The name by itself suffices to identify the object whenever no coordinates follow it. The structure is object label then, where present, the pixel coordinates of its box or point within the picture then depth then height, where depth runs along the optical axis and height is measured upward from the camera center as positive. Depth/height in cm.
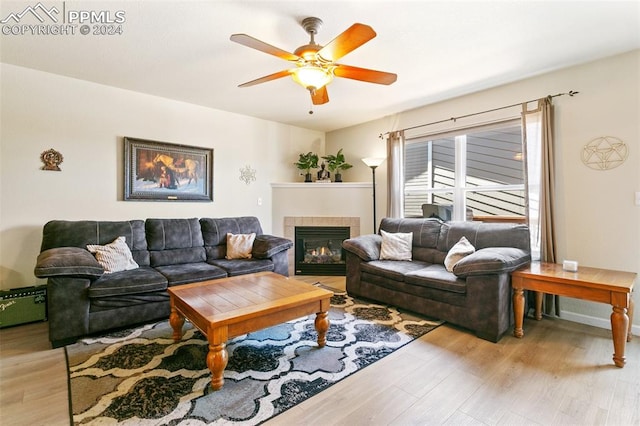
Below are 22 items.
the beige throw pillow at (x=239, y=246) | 387 -39
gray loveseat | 253 -58
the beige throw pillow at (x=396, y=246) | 360 -38
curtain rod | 300 +126
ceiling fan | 189 +113
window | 354 +55
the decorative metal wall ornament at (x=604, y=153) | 274 +57
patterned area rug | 168 -108
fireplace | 484 -52
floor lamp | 454 +82
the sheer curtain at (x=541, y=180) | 307 +36
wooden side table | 212 -58
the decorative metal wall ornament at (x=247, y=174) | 472 +67
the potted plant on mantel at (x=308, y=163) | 518 +93
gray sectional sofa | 246 -53
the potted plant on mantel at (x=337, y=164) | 511 +89
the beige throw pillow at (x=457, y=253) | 300 -39
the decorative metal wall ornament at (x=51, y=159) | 317 +63
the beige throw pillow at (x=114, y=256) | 294 -39
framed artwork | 370 +60
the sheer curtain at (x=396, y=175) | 450 +61
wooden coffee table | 187 -64
